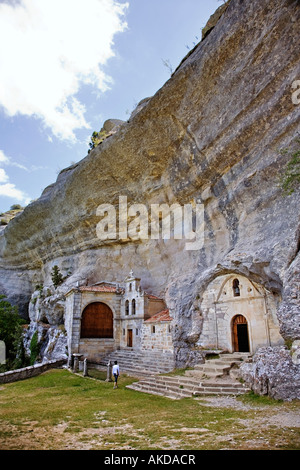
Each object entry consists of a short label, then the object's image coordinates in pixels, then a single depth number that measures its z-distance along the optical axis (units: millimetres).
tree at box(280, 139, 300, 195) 12430
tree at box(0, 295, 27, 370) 29438
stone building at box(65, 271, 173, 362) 23328
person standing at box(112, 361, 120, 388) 14531
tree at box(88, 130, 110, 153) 34678
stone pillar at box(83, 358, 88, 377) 18478
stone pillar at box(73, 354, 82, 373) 20228
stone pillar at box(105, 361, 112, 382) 16469
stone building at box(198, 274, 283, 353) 14758
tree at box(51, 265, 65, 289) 32188
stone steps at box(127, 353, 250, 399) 12445
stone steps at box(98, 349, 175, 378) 17433
